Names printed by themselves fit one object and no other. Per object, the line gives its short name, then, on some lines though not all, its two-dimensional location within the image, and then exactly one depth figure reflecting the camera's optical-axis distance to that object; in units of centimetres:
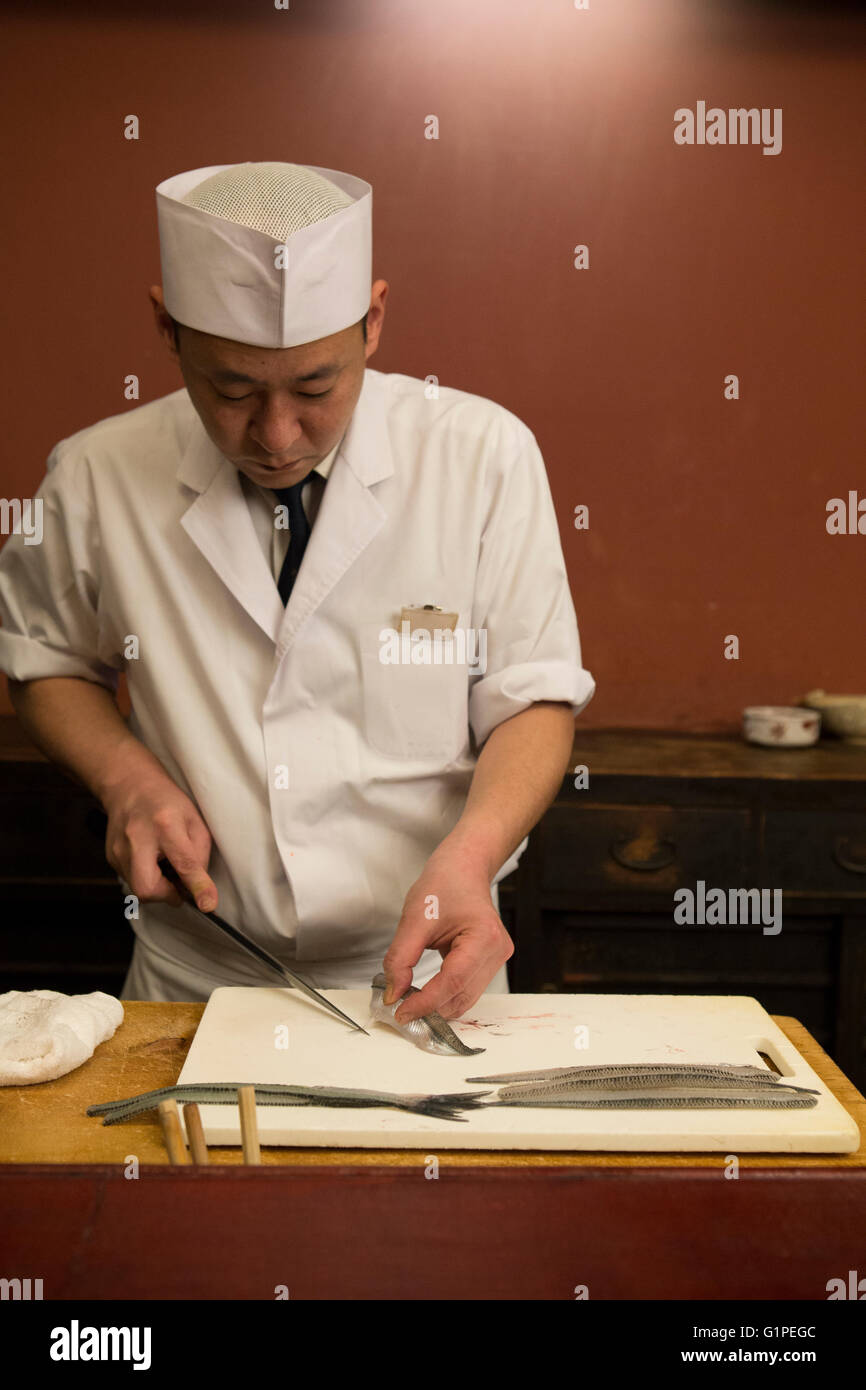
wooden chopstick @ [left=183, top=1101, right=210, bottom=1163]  102
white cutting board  111
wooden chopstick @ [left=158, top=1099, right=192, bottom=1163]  101
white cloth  123
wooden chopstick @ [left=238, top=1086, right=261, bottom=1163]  102
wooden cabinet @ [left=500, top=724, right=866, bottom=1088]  266
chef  165
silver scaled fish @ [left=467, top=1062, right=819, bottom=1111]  115
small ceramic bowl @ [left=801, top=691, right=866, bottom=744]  296
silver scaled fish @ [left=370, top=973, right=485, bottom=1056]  127
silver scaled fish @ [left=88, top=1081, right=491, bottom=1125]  115
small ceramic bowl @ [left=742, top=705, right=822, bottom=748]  290
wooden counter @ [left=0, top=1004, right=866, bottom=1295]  92
